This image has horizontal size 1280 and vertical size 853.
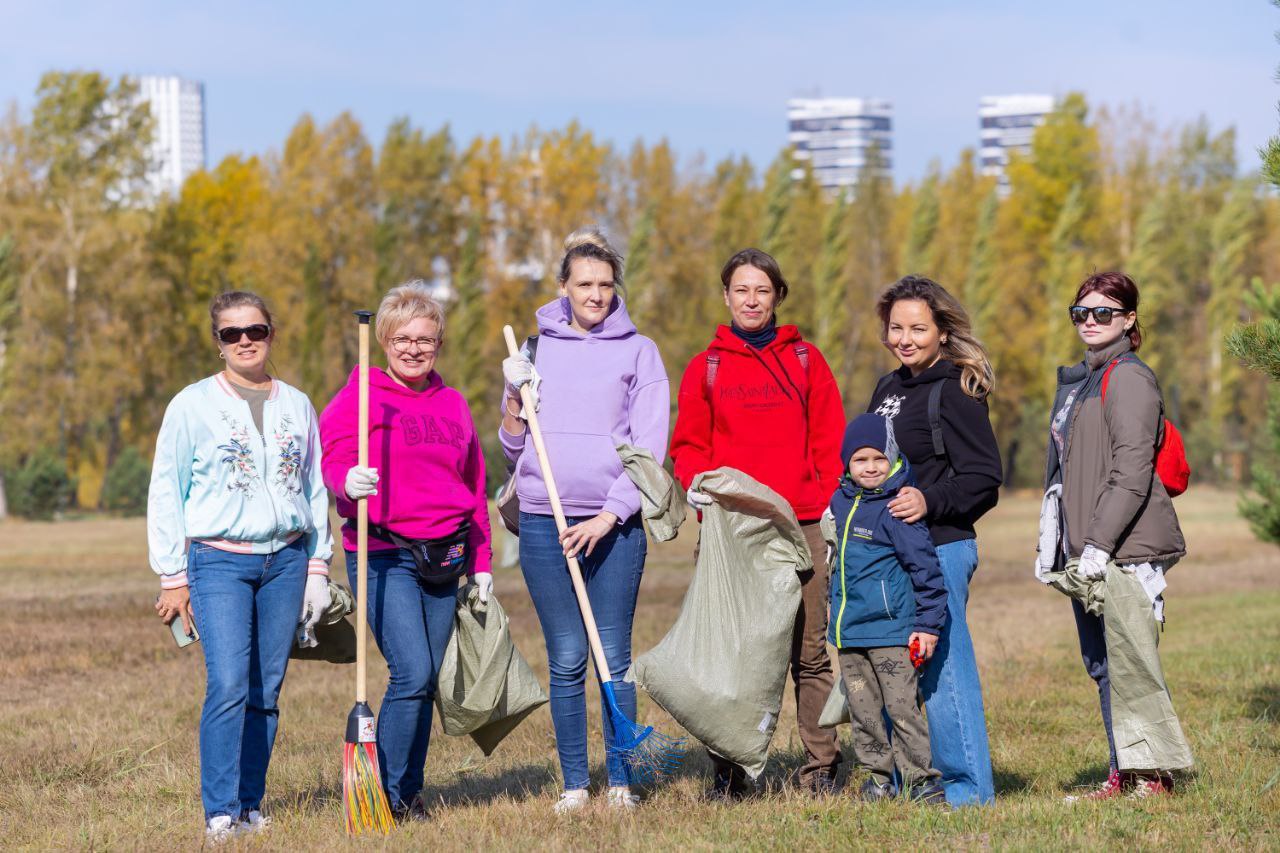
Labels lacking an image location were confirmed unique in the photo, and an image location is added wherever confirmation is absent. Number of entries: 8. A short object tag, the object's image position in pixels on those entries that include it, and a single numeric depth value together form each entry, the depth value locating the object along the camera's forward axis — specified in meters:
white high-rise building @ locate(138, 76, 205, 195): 92.56
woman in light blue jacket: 10.91
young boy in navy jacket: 11.05
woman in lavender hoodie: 11.53
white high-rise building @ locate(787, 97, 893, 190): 115.19
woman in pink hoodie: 11.46
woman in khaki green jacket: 11.22
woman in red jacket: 11.92
